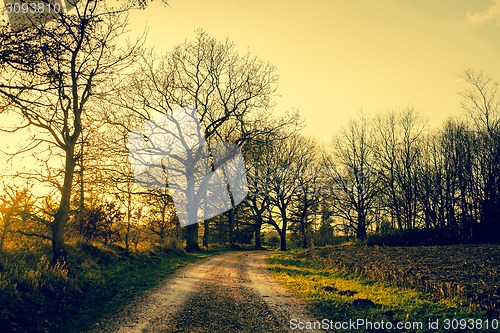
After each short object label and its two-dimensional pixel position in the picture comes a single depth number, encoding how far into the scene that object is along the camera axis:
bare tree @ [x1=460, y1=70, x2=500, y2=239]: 33.69
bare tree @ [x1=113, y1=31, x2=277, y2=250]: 29.78
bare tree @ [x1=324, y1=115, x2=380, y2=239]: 48.16
